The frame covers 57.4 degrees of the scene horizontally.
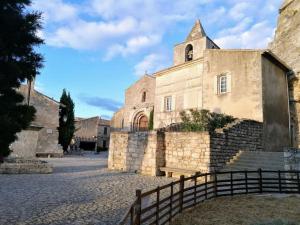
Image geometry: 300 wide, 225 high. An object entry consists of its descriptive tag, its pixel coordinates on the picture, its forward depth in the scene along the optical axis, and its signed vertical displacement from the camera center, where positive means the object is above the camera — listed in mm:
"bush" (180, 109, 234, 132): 15041 +1733
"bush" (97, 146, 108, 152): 45784 -263
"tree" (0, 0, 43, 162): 4751 +1501
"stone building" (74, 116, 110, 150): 48031 +2775
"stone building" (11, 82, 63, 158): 27516 +2576
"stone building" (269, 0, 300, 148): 20656 +10056
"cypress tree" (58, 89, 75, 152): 31328 +2555
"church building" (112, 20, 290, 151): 17047 +4419
